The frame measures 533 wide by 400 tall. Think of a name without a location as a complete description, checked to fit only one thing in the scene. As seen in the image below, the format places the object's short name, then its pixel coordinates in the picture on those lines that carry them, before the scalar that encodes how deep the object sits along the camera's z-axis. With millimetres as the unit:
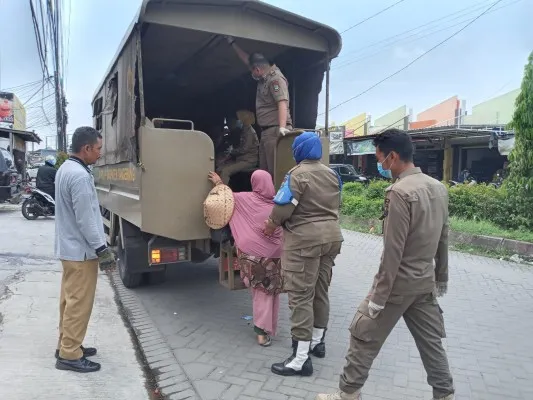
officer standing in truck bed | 4582
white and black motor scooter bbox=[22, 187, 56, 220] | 12008
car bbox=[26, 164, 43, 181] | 28306
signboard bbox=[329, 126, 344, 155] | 21516
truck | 3922
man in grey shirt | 3285
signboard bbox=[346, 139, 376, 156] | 20623
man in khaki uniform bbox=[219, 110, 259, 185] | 5203
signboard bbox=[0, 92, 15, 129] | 26094
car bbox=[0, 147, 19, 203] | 13320
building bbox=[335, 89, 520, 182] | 16312
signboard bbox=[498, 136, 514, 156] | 14773
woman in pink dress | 3867
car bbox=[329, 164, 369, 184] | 20031
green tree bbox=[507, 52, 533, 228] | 8109
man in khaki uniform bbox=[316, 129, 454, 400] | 2500
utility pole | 12008
